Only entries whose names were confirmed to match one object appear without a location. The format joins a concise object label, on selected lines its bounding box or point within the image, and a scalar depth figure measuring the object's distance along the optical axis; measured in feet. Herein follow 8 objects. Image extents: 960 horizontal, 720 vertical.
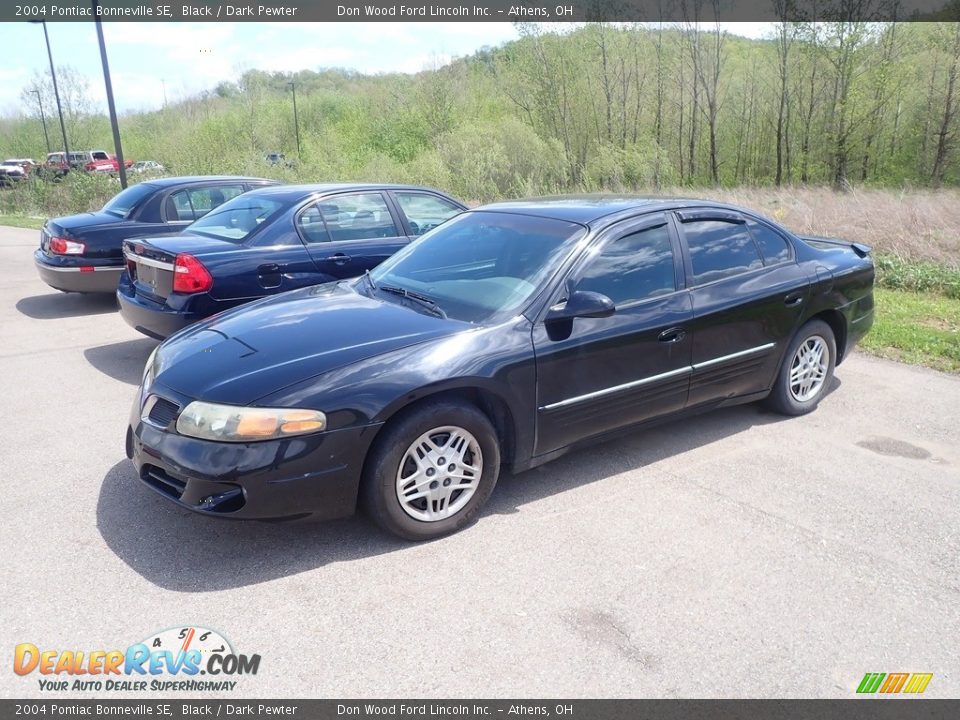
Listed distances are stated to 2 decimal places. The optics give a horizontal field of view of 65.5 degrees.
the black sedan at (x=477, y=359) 10.66
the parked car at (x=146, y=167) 90.68
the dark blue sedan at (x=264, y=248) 19.34
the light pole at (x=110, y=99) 50.43
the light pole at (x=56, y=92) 104.88
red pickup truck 134.62
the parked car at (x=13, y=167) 121.80
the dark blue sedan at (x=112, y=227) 27.94
